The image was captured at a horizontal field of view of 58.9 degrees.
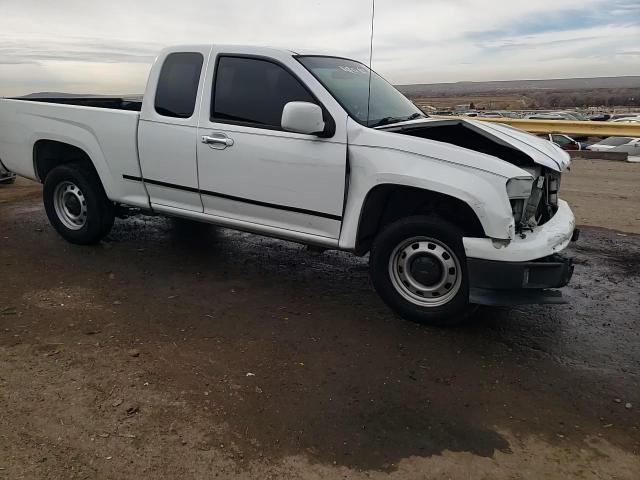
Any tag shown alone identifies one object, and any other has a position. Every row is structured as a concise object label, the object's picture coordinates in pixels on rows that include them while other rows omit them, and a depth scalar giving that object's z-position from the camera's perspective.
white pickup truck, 3.78
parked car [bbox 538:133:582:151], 17.78
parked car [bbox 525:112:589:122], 31.84
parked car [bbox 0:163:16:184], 9.98
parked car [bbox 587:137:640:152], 17.89
